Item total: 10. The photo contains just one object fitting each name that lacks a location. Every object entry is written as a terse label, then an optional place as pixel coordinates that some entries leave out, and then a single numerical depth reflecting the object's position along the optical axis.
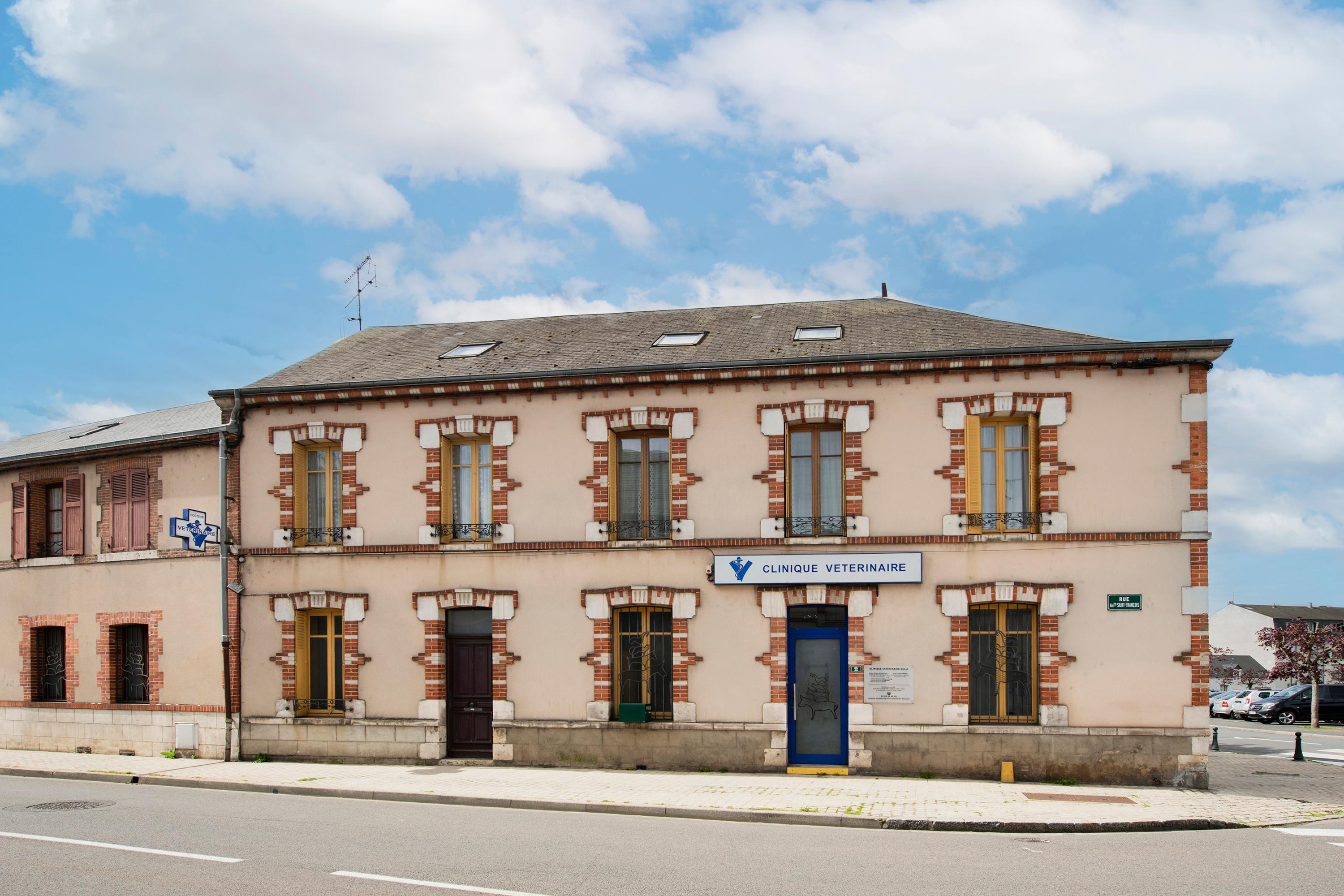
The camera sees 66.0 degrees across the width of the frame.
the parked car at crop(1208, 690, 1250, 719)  37.06
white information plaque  15.78
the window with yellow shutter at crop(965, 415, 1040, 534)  15.92
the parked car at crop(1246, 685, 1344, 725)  33.88
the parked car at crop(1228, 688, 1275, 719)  35.81
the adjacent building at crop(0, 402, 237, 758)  18.62
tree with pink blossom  33.16
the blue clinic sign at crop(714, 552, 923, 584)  15.84
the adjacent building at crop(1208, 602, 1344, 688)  62.56
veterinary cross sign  17.47
